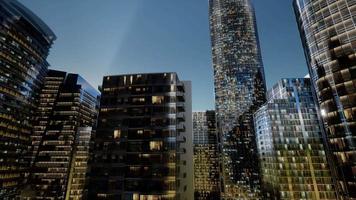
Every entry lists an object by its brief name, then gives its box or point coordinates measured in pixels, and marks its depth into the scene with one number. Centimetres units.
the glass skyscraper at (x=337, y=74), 4422
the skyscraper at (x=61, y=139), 12662
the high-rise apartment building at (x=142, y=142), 6106
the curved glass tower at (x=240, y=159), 16950
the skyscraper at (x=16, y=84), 9126
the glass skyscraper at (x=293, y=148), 9069
